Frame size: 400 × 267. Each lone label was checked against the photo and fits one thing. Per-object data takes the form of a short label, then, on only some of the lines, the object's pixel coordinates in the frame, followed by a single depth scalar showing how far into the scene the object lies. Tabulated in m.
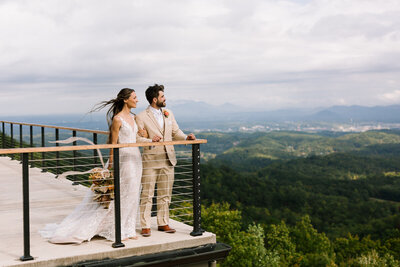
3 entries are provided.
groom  4.33
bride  4.14
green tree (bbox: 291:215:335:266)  43.91
